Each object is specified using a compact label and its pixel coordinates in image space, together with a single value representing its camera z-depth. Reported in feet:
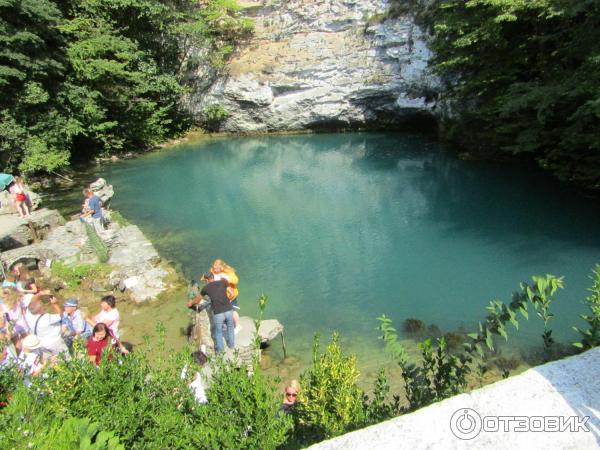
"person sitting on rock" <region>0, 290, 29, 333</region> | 22.46
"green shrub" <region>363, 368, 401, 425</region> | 14.73
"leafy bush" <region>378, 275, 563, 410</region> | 13.57
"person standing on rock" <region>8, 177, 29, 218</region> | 46.80
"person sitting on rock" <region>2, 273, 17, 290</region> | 28.81
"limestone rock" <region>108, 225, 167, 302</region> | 35.27
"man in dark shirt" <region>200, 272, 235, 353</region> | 24.04
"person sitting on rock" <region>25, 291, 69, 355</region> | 21.79
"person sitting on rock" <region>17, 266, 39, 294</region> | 27.80
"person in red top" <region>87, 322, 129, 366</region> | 20.44
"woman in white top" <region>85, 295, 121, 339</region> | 23.59
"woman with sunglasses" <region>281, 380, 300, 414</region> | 19.77
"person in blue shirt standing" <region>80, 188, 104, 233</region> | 44.39
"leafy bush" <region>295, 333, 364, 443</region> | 13.75
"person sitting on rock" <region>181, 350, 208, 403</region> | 19.02
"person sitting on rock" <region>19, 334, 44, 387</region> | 20.33
